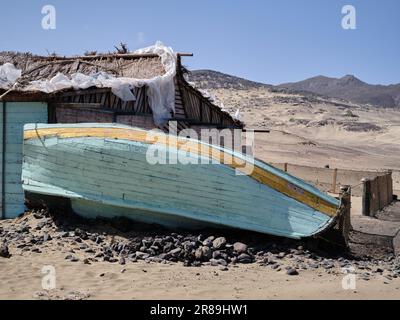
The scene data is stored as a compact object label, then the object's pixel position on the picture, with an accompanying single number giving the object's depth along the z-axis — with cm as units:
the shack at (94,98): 1088
